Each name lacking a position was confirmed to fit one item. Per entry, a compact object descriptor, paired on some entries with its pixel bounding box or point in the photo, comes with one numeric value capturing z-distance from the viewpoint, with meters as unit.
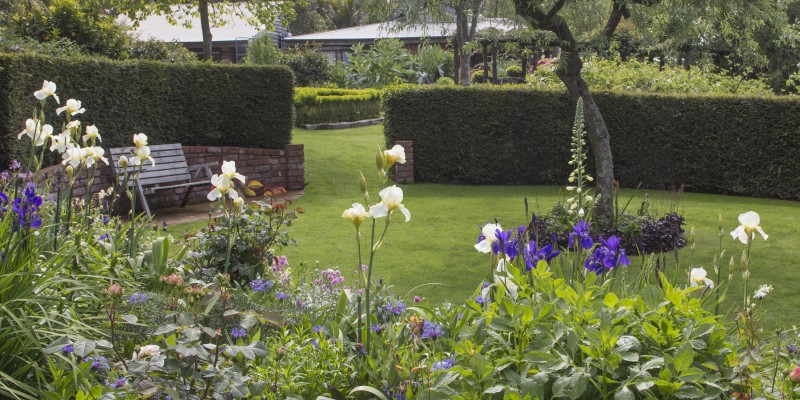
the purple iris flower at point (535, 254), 3.19
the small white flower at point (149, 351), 2.47
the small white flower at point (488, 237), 3.12
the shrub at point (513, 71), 30.03
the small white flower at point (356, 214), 2.75
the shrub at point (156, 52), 19.73
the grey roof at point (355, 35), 35.12
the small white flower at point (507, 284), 2.98
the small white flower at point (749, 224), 2.90
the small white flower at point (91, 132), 4.63
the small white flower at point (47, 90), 4.64
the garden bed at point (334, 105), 19.03
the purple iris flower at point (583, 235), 3.33
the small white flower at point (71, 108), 4.59
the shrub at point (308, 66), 27.73
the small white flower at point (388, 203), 2.75
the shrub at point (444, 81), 25.47
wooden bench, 10.48
